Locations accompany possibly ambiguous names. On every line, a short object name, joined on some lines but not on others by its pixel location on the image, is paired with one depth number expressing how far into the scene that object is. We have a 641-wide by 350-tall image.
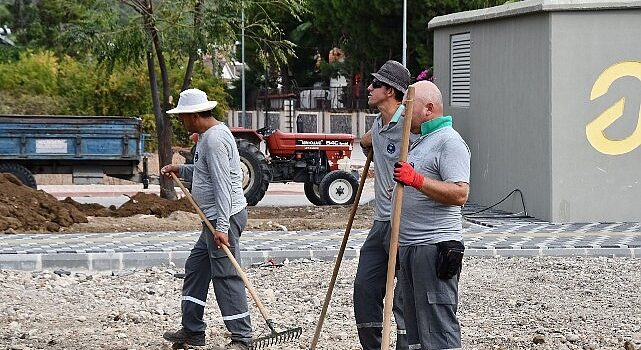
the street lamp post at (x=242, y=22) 19.71
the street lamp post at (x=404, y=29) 43.81
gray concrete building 16.52
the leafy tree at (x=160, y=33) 19.39
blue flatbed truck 21.36
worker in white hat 8.38
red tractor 20.86
